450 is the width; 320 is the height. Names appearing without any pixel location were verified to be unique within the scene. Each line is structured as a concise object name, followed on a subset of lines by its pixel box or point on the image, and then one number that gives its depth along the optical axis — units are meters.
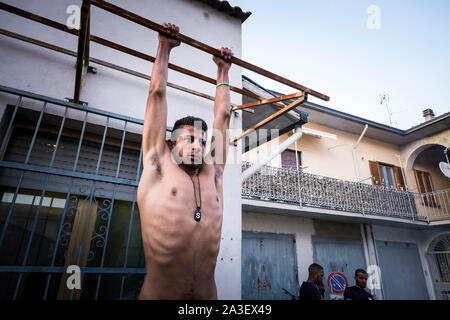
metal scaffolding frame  2.01
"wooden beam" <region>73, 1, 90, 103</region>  2.06
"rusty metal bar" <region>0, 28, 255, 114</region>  2.84
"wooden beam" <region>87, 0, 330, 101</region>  1.92
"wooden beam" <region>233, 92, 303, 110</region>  2.90
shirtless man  1.67
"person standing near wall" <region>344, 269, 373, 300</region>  5.13
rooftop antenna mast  14.84
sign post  8.18
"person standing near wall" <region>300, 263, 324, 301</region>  4.50
